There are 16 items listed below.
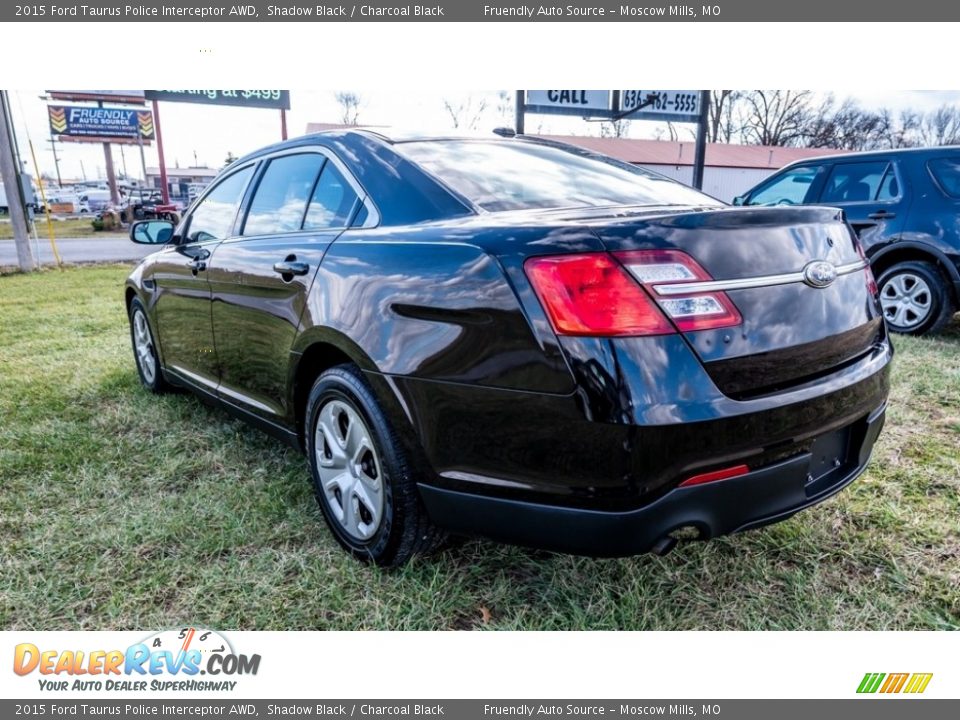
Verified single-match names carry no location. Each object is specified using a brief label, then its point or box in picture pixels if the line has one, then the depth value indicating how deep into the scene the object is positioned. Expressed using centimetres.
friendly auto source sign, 3381
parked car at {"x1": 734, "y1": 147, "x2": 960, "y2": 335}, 505
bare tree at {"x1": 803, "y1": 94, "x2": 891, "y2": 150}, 4109
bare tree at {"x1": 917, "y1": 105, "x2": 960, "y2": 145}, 3448
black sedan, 150
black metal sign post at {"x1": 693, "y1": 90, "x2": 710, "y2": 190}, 1174
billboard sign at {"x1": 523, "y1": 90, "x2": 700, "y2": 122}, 1216
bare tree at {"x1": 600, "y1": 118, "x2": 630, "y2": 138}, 4211
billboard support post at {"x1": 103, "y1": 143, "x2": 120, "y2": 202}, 3119
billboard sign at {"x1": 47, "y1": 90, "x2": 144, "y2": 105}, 2880
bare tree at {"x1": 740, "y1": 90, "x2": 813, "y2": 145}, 4266
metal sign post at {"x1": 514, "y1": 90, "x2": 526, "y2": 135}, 1102
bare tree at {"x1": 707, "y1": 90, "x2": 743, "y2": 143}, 3941
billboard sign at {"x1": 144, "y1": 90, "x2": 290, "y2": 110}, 2195
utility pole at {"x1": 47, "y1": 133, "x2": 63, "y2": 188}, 3693
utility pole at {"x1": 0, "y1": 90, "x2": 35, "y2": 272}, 1166
